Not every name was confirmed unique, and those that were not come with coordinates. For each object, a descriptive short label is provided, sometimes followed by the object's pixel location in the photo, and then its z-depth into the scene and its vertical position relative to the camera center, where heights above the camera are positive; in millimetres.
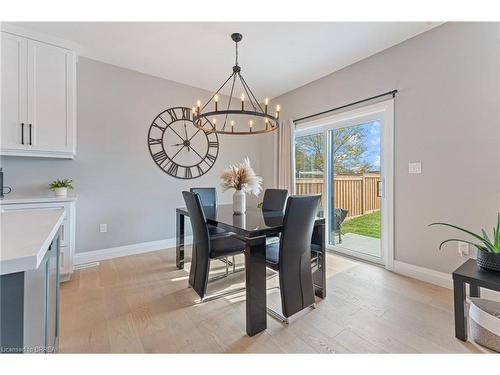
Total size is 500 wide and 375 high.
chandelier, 2578 +1348
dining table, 1656 -484
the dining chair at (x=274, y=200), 2961 -161
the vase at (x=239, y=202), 2426 -144
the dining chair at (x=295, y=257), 1708 -537
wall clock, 3641 +712
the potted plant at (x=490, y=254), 1604 -463
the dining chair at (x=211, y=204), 2697 -215
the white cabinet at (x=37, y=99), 2400 +966
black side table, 1541 -657
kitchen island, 643 -306
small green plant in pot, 2709 +8
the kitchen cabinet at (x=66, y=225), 2379 -403
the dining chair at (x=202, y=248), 2027 -554
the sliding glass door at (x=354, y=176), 2908 +183
